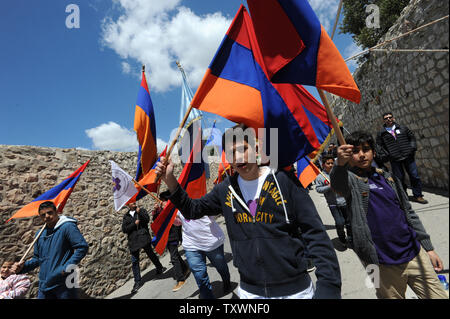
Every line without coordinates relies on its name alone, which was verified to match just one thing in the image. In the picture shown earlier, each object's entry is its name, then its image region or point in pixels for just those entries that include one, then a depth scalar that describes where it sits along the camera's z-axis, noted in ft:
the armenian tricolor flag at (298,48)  5.04
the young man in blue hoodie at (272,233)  3.91
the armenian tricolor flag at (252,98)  6.68
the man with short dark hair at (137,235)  17.02
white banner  14.28
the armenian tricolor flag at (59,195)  12.18
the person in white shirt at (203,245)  10.32
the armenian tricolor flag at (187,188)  11.96
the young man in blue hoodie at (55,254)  8.93
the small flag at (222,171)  20.46
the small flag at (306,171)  11.72
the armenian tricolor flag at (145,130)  10.38
